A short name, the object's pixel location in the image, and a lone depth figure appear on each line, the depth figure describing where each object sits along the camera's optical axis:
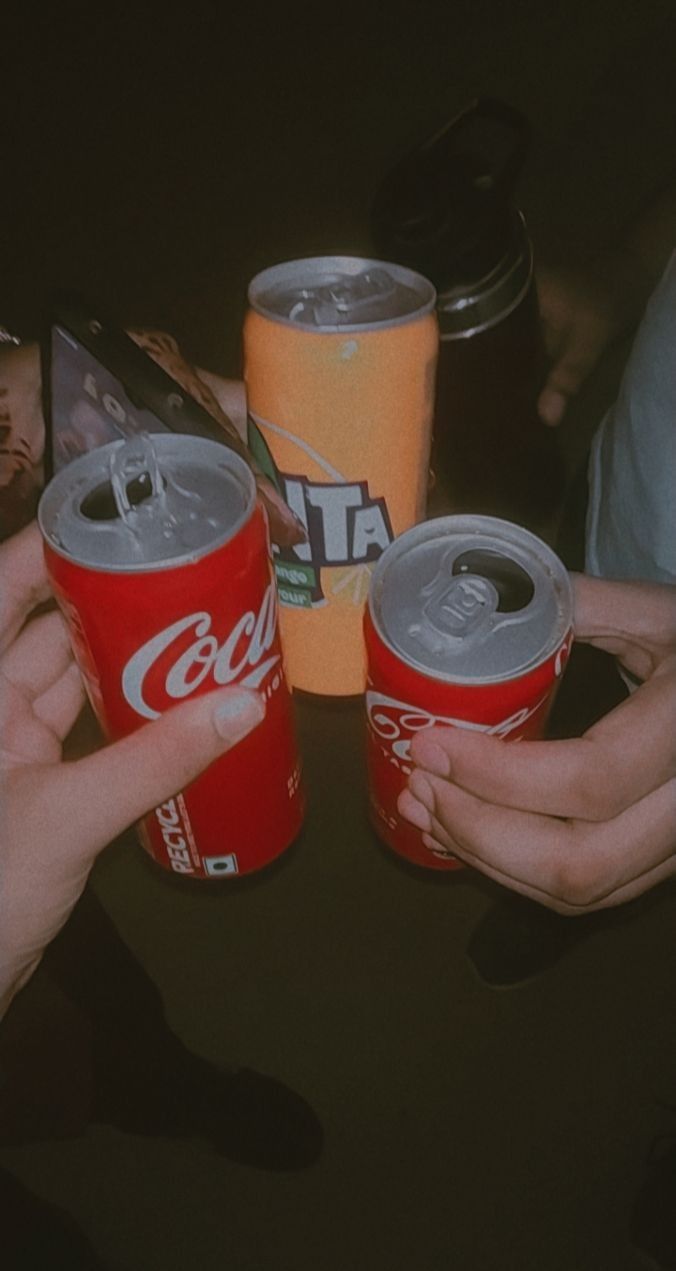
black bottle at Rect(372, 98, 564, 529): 0.32
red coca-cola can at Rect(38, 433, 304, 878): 0.26
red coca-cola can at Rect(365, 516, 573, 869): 0.27
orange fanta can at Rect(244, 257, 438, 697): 0.29
